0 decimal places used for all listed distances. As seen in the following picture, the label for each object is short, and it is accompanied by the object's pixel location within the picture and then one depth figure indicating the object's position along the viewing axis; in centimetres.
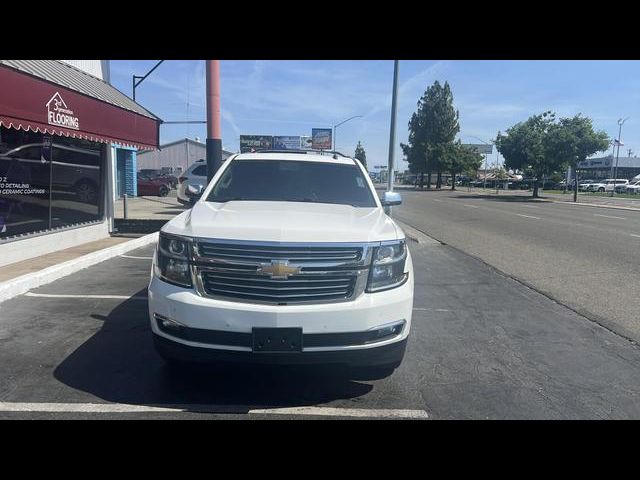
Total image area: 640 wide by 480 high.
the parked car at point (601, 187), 6838
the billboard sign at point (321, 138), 6400
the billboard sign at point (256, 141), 6125
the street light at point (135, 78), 2043
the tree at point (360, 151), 11762
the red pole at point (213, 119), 1330
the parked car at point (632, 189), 6524
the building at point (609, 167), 10675
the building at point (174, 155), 6362
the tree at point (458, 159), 7156
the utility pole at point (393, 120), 1544
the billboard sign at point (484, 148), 8618
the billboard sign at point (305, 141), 6524
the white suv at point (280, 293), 342
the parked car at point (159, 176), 3858
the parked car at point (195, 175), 1936
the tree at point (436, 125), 7200
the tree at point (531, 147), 4012
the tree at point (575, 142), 3788
